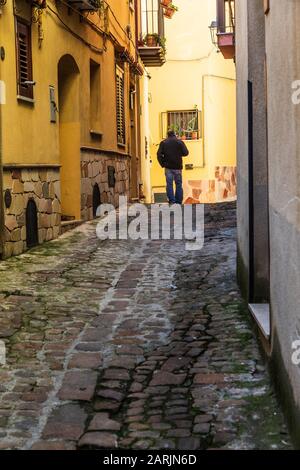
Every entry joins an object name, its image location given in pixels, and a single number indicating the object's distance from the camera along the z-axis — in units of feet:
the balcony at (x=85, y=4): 36.70
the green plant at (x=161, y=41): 62.33
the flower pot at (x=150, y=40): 62.13
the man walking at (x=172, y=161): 48.81
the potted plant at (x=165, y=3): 66.38
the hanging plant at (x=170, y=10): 67.33
